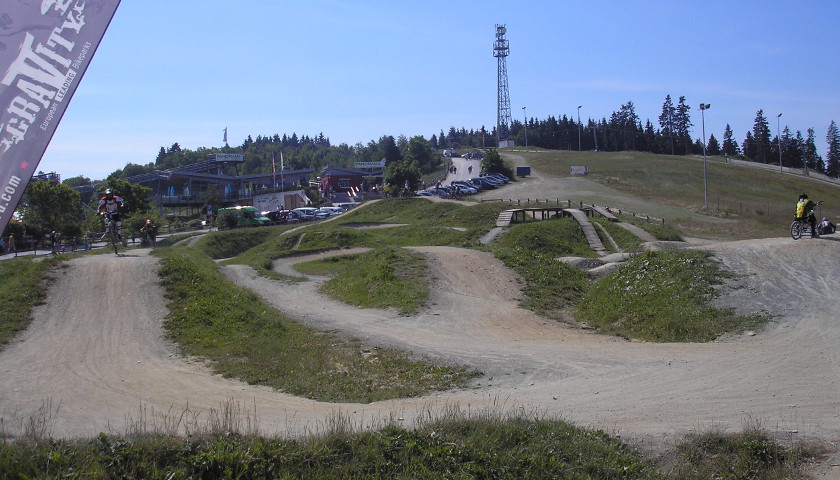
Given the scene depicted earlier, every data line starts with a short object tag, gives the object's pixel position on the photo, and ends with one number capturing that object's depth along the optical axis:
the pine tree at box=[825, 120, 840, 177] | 120.38
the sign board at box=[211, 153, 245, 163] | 93.00
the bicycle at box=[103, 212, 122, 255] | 21.31
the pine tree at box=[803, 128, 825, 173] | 127.67
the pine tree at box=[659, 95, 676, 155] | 152.62
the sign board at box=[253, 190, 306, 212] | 72.56
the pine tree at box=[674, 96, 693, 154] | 151.62
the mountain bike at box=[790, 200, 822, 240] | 21.87
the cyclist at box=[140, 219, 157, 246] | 28.19
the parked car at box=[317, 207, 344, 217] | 64.44
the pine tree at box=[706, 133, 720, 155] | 145.75
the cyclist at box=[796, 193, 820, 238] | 21.32
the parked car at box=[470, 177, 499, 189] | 77.50
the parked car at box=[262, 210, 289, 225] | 58.78
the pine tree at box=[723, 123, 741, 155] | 146.00
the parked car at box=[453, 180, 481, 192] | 73.16
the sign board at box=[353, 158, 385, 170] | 123.31
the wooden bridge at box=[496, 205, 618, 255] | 35.88
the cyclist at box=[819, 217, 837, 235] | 23.17
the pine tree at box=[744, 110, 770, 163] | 128.62
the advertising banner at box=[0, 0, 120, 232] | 6.26
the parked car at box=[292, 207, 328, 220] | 61.72
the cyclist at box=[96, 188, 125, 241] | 20.97
